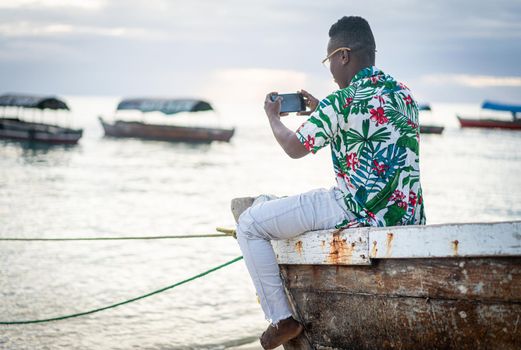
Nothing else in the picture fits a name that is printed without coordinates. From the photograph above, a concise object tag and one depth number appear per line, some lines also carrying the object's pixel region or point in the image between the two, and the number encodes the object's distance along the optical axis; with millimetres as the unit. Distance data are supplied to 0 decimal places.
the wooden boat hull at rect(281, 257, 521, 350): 2814
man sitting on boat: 3123
